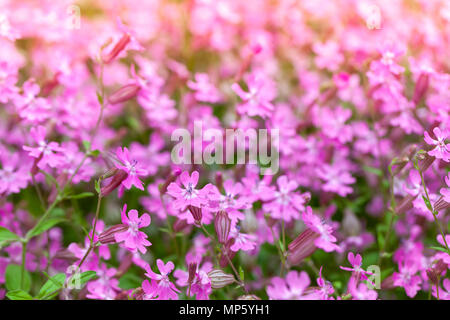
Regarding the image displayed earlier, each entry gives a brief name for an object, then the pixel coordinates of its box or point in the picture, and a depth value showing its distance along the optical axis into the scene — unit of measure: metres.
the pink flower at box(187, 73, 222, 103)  0.38
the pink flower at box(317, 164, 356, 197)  0.36
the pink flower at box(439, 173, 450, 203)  0.32
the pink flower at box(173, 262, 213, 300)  0.32
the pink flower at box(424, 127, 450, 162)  0.32
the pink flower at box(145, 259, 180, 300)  0.31
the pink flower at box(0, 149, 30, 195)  0.34
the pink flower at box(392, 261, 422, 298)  0.33
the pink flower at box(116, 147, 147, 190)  0.32
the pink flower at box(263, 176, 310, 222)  0.34
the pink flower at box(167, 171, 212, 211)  0.32
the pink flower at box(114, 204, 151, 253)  0.31
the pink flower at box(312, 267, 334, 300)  0.31
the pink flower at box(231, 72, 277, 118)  0.35
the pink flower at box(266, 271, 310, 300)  0.32
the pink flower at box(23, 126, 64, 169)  0.33
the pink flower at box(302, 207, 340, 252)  0.32
